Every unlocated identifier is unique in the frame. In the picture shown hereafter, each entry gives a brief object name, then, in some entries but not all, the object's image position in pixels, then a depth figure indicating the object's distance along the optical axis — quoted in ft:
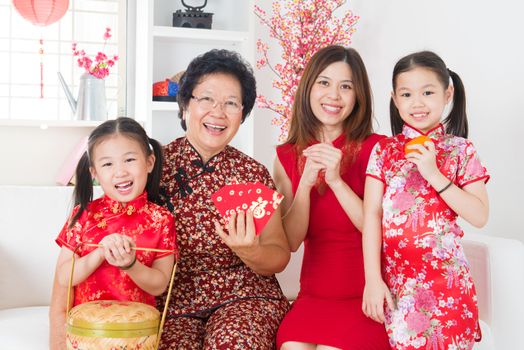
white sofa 6.70
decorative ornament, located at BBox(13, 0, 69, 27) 13.44
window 14.25
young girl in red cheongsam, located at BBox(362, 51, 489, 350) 5.79
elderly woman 6.64
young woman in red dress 6.60
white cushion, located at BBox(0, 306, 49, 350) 6.75
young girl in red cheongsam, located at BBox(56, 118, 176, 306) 6.31
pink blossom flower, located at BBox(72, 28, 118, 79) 13.55
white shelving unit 13.70
